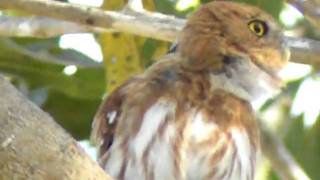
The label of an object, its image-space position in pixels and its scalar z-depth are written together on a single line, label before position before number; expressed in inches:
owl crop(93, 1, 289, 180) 201.6
